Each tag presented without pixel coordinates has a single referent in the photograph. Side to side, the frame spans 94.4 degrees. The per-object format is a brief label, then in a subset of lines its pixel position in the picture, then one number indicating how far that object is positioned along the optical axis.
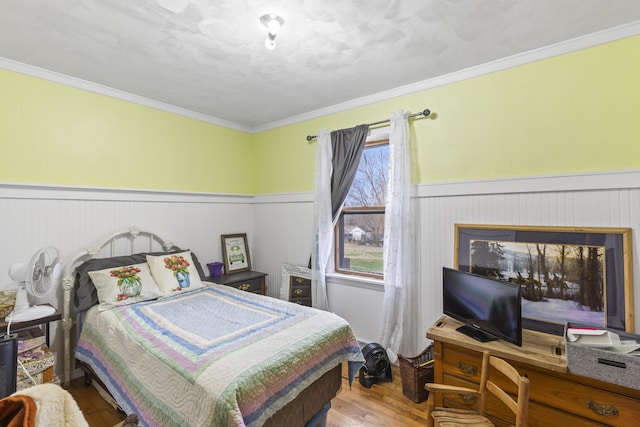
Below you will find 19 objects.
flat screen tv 1.89
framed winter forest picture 1.89
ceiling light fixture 1.81
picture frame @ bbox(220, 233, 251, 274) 3.82
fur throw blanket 0.75
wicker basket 2.30
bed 1.49
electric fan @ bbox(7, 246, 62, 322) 2.05
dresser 1.58
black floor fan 2.54
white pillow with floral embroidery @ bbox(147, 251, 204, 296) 2.78
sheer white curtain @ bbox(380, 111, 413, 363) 2.69
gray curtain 3.04
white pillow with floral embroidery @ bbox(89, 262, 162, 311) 2.45
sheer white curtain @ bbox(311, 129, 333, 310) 3.23
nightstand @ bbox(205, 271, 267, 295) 3.43
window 3.09
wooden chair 1.53
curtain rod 2.66
